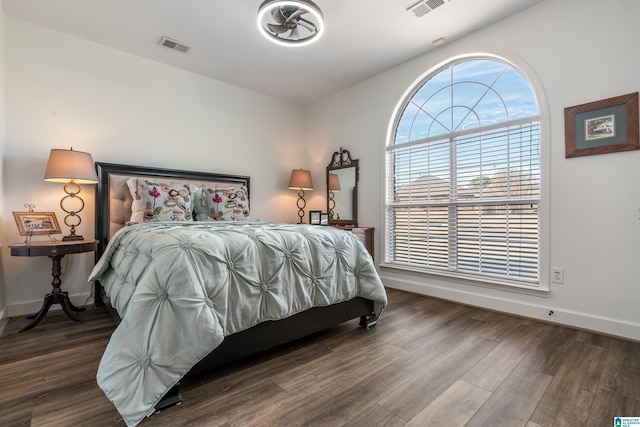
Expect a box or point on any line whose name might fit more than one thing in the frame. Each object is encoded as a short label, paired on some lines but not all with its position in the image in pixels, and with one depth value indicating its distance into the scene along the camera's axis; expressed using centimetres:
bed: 134
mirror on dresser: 428
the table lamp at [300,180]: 457
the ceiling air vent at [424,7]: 259
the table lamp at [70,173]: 261
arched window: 279
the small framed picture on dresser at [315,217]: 452
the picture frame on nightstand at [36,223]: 250
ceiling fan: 215
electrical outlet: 253
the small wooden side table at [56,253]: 233
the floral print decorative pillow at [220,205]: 349
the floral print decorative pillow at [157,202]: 301
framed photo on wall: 222
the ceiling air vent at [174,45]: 315
